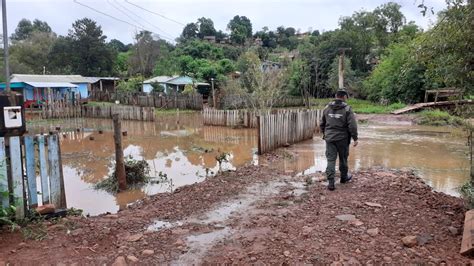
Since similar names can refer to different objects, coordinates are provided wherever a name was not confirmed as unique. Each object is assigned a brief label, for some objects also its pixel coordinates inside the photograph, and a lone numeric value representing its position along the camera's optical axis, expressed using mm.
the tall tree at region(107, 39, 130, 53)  78581
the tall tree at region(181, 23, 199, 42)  75938
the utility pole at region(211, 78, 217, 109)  28662
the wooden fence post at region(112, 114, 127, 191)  8414
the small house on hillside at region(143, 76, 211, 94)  37653
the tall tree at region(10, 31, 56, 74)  47594
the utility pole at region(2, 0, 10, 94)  4806
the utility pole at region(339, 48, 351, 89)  19594
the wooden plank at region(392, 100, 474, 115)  25328
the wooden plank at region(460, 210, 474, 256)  3728
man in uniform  6527
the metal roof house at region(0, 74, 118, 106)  32713
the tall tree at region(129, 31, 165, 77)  51250
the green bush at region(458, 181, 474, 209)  4834
